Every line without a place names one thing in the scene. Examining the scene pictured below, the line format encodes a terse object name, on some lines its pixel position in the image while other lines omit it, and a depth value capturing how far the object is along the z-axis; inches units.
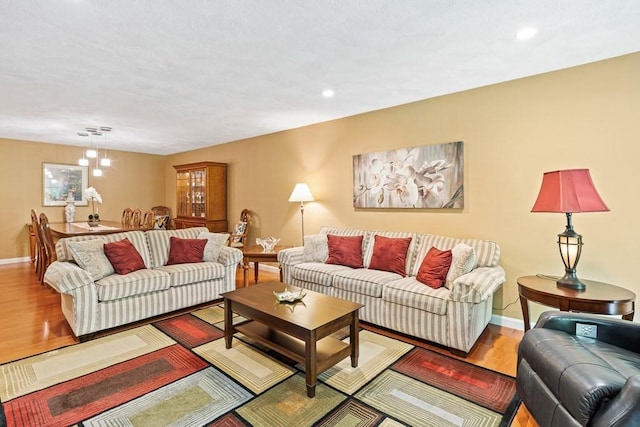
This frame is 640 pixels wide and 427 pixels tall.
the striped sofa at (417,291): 102.3
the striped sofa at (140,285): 113.5
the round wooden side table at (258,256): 165.5
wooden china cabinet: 244.1
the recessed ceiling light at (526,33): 87.1
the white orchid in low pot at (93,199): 207.0
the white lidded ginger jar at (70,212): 230.8
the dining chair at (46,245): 170.1
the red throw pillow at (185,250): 152.6
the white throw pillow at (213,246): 157.6
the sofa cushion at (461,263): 113.3
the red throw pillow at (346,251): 147.9
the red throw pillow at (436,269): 117.1
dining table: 172.9
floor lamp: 185.6
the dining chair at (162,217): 285.2
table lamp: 92.4
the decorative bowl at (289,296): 100.8
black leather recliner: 51.5
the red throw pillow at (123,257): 132.2
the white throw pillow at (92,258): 123.4
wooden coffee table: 82.8
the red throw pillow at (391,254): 136.1
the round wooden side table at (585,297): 85.8
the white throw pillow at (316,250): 159.5
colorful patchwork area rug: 74.2
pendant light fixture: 204.4
